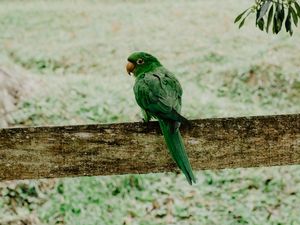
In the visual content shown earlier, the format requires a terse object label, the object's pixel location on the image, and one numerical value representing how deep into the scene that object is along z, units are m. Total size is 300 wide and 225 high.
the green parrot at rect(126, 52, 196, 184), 4.06
